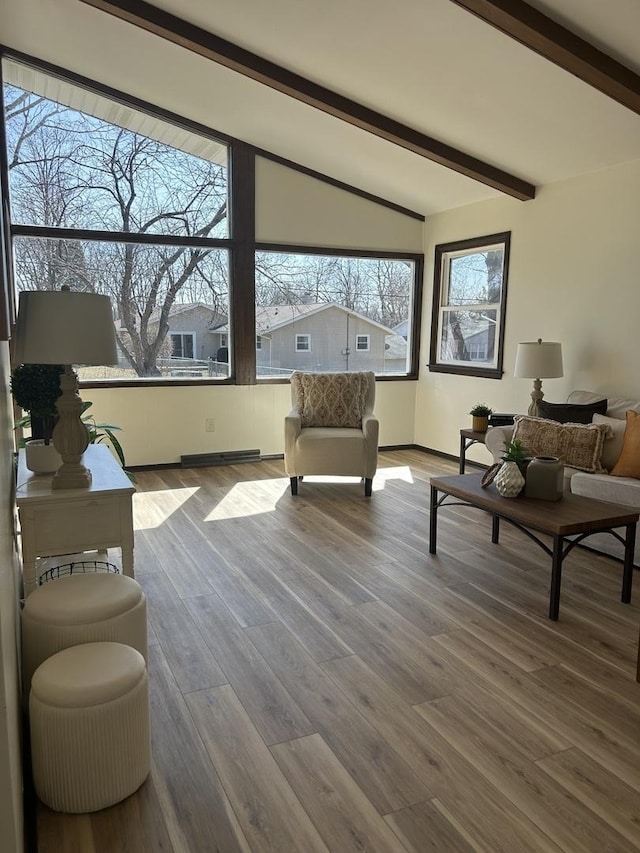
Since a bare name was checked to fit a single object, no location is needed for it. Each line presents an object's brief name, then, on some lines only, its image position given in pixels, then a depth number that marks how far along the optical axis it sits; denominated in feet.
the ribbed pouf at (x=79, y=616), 6.28
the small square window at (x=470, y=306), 18.40
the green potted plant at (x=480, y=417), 16.90
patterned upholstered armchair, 16.07
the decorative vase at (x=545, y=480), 10.55
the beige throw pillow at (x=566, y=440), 12.69
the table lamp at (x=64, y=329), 7.42
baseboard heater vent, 19.41
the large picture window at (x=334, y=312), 20.11
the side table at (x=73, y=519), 8.07
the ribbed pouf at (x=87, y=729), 5.45
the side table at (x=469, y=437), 16.58
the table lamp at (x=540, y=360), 14.88
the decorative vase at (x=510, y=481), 10.59
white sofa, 11.46
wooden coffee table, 9.41
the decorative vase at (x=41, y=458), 9.25
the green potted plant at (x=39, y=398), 9.27
